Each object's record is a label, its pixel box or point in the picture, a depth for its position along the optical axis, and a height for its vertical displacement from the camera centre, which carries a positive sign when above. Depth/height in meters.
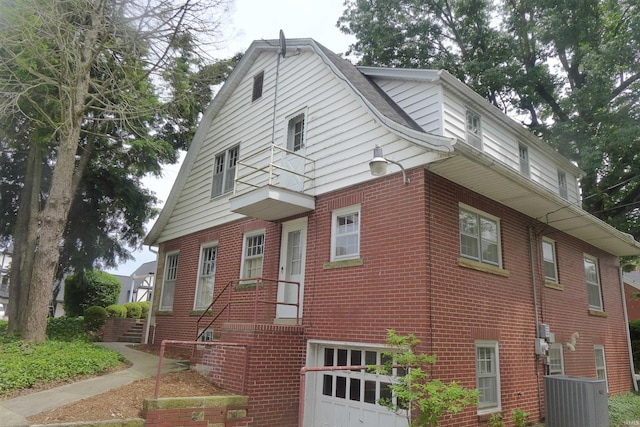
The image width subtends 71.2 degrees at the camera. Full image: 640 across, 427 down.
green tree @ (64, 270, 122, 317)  21.45 +1.09
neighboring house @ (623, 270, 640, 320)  28.34 +2.27
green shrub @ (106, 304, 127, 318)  18.97 +0.23
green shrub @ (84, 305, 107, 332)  17.33 -0.14
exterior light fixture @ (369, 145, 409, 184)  7.28 +2.62
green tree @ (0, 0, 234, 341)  11.62 +6.06
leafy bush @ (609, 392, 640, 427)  10.04 -1.61
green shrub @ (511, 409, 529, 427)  8.67 -1.53
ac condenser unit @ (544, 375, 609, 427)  8.23 -1.16
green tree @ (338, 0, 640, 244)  17.08 +12.08
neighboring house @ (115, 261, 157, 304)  39.67 +3.42
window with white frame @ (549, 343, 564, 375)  10.89 -0.51
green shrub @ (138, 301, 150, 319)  22.65 +0.43
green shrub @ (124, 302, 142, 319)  21.86 +0.33
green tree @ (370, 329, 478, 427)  5.50 -0.74
